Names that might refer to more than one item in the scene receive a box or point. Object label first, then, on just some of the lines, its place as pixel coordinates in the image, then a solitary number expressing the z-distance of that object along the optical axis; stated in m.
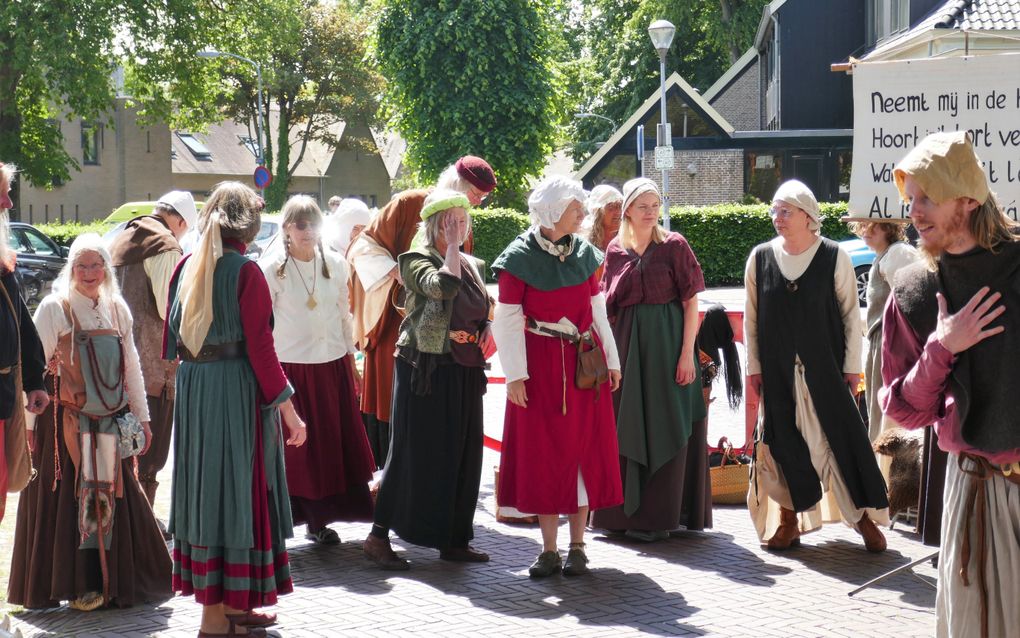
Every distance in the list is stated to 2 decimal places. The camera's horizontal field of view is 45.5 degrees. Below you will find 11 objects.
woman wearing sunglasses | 6.74
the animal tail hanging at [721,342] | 7.66
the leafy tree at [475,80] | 38.78
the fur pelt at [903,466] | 7.07
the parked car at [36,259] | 22.84
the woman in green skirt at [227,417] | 5.04
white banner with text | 5.41
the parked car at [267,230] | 21.78
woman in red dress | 6.18
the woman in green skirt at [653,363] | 6.95
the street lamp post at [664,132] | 24.81
